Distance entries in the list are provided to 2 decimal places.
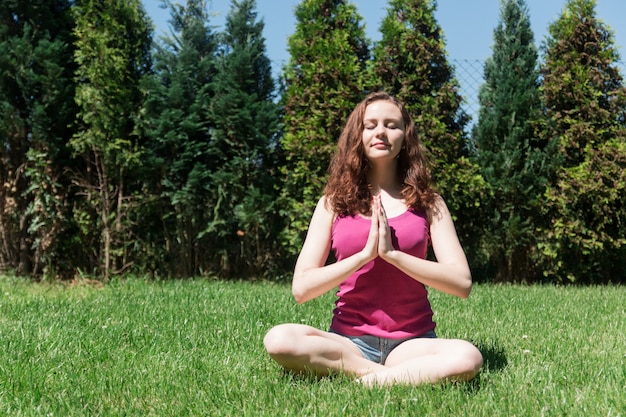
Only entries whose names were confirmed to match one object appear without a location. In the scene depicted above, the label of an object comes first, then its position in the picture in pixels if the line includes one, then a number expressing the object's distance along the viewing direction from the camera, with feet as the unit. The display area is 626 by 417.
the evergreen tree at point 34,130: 25.39
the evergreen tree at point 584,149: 26.07
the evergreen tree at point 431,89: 26.00
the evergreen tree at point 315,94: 25.95
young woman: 9.14
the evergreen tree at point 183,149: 25.52
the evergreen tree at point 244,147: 25.80
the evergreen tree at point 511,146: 27.02
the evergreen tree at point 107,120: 25.59
